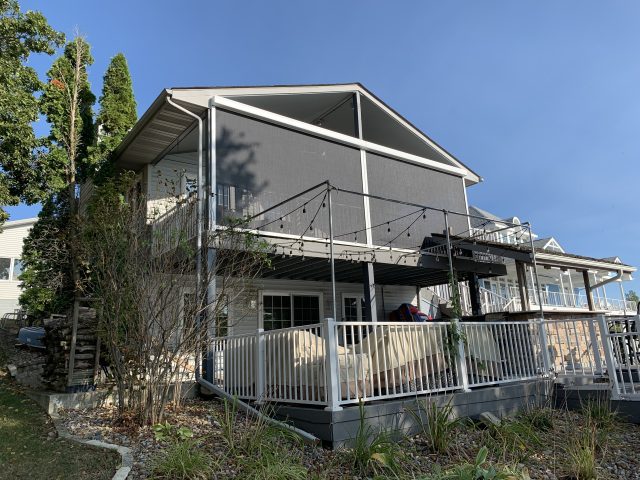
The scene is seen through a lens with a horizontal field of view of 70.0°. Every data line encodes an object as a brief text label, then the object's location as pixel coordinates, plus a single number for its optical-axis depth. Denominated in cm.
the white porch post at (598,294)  2475
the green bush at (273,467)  454
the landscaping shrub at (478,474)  427
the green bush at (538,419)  715
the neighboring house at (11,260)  2338
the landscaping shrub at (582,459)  528
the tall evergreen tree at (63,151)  1302
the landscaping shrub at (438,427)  589
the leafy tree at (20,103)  1330
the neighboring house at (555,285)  1630
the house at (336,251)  670
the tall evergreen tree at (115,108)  1370
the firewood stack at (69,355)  784
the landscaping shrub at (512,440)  593
